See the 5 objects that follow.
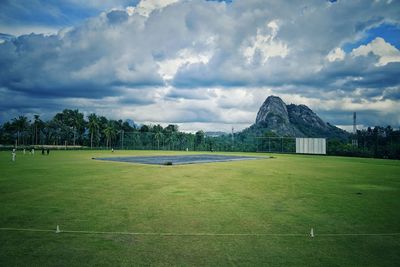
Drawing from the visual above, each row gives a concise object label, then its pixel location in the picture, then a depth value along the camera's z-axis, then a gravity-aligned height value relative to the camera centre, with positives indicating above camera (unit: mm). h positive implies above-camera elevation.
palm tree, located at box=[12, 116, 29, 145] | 86188 +4201
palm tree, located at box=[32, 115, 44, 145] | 89750 +4250
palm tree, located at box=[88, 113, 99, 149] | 86500 +4519
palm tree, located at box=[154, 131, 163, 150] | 74275 +862
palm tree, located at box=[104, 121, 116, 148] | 87525 +2501
